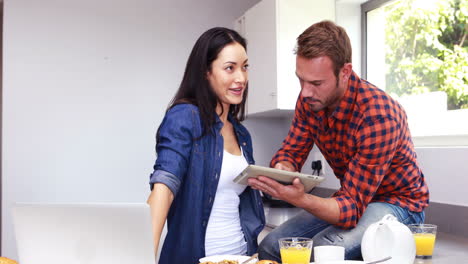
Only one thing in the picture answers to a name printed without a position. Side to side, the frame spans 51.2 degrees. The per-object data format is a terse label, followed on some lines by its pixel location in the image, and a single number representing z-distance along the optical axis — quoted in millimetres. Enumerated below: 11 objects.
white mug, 1225
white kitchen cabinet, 2855
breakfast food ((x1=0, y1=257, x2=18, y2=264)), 1112
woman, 1661
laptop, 898
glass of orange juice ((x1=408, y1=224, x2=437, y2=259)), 1561
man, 1735
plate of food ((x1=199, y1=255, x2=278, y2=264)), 1128
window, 2338
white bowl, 1104
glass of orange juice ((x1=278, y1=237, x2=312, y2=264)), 1229
